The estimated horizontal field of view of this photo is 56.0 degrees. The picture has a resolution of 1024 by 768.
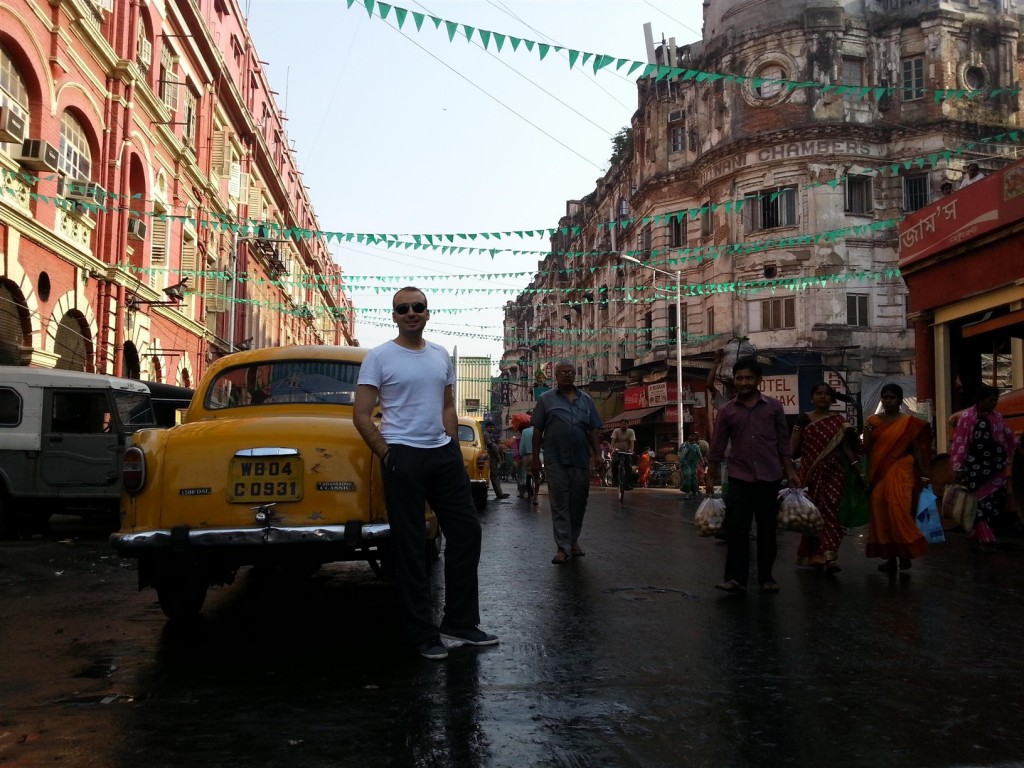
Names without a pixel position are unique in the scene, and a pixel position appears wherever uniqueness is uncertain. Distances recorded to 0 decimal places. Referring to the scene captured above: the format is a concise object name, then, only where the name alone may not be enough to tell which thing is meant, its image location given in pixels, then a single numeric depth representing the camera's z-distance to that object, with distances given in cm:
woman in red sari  815
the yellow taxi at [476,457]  1658
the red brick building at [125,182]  1862
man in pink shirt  692
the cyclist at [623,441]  2148
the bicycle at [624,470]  2020
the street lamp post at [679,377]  3338
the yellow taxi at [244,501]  523
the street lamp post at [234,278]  3375
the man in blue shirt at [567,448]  891
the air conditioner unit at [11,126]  1658
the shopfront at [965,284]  1488
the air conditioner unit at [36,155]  1809
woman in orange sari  794
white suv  1157
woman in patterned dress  1047
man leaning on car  495
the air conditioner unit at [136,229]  2480
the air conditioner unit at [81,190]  2038
